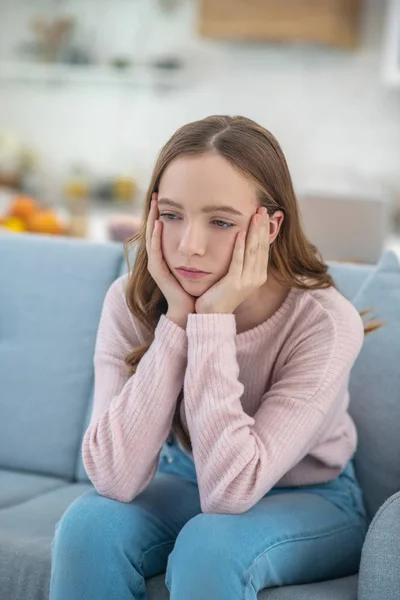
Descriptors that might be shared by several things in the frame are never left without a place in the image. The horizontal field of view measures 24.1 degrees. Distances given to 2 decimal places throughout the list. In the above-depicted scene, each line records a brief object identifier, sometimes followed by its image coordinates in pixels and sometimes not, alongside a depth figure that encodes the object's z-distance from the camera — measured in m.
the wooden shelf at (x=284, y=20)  4.88
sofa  1.74
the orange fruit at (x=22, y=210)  2.70
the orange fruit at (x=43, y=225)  2.69
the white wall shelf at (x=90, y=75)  5.67
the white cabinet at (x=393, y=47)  4.91
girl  1.40
